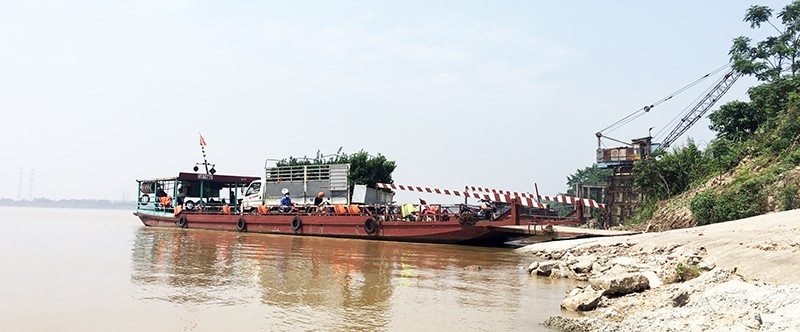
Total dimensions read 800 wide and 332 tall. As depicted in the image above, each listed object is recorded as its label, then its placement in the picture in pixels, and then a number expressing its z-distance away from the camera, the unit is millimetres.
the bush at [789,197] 16031
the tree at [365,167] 34938
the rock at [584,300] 7270
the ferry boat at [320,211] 18516
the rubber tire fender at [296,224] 22812
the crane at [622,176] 28891
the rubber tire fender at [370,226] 20500
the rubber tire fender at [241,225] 24938
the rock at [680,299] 6180
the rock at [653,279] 7466
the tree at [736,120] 27078
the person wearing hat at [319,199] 23047
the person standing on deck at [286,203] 23902
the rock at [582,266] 11014
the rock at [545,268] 11352
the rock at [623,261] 10630
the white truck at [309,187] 23703
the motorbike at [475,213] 18422
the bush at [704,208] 17953
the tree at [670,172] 25030
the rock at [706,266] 8672
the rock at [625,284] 7414
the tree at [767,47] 30062
